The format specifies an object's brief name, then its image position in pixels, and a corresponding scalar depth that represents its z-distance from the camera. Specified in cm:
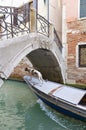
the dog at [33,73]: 254
